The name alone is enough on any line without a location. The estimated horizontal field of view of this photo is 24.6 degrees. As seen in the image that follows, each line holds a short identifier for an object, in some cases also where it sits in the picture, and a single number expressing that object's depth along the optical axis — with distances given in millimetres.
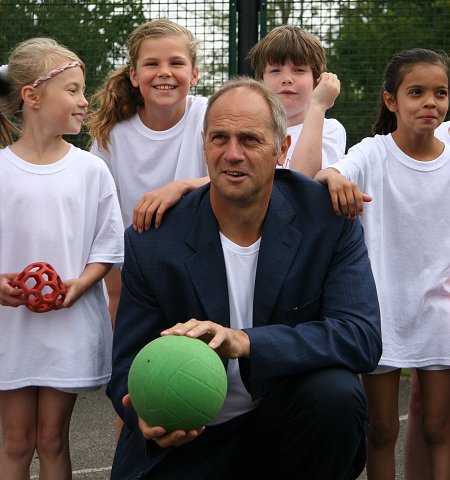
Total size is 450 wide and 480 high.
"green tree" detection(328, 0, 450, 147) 8352
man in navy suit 3959
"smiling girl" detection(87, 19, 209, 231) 5191
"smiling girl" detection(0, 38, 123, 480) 4574
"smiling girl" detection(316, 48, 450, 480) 4641
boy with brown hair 5036
